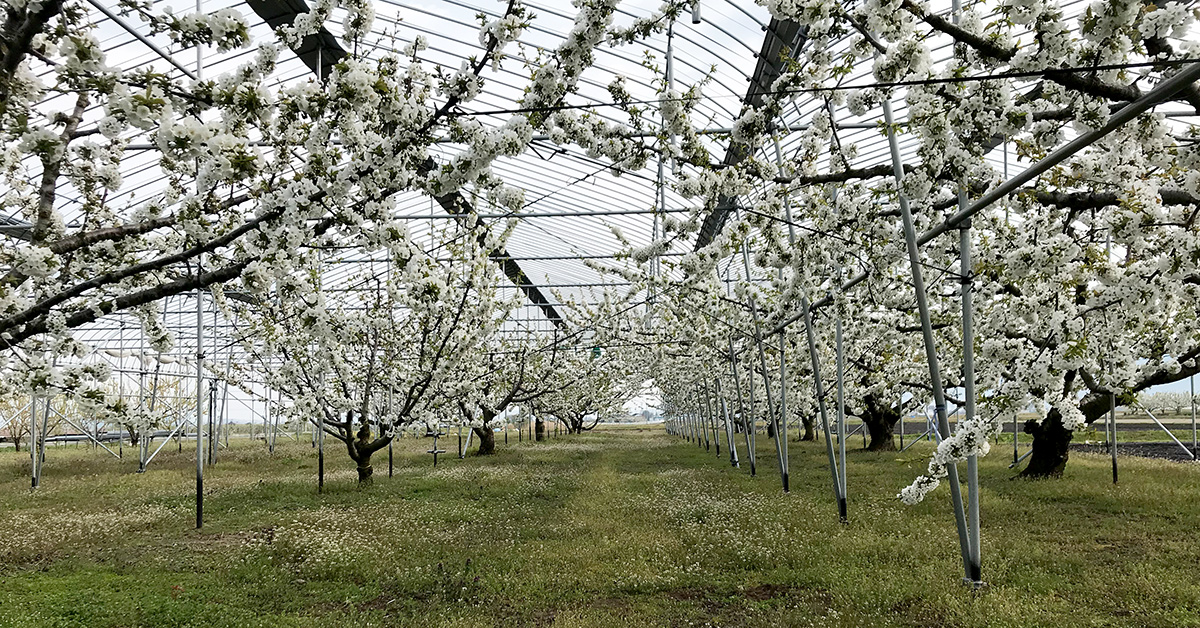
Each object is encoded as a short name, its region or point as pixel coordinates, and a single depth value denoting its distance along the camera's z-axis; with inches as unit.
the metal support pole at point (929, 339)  271.7
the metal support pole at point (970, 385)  264.7
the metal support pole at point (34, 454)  693.3
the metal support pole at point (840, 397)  412.5
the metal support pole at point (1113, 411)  475.8
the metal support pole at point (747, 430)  673.6
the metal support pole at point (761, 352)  532.7
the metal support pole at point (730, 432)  838.0
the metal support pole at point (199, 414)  454.3
